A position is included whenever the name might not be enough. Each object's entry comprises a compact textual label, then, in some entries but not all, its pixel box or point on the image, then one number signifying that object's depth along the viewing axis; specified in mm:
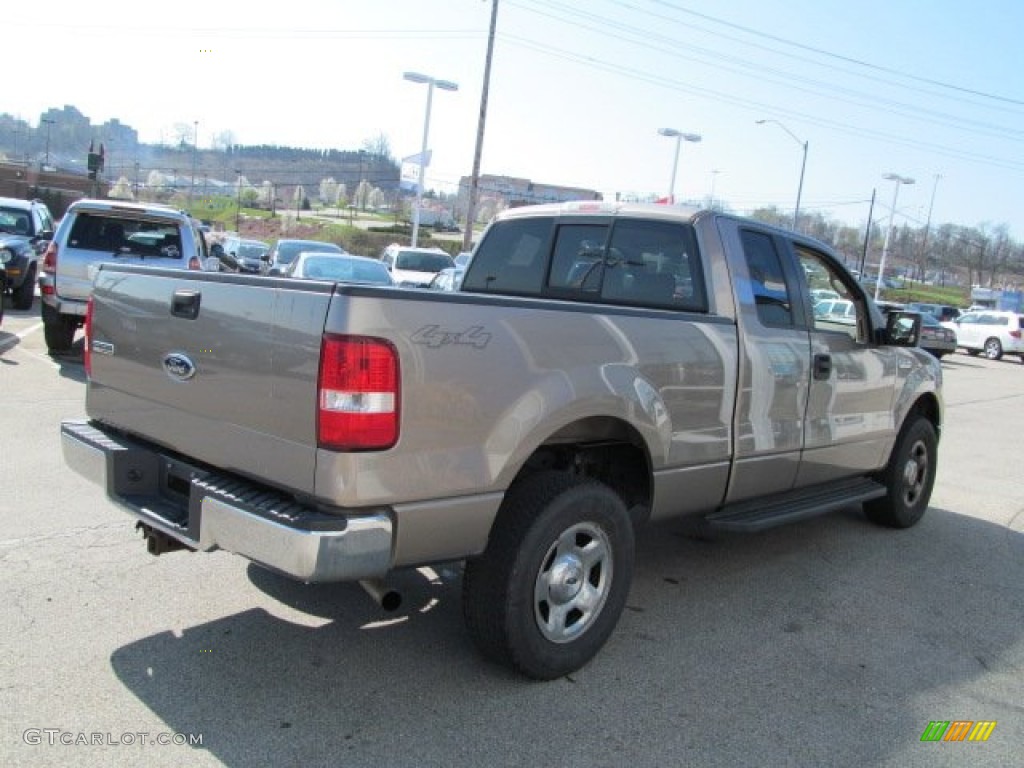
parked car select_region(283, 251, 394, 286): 13766
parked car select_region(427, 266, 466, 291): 16609
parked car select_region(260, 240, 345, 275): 20531
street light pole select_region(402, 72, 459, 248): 30016
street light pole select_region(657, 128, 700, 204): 39594
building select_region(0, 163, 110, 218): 66500
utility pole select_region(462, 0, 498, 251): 26938
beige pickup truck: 2789
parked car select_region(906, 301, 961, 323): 39781
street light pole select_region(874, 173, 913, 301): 48469
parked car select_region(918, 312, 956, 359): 24750
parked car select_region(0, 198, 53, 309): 13602
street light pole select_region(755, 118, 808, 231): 42550
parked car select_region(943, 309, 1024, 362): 30656
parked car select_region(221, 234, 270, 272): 29828
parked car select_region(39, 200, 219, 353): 9891
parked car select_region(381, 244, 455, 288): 21991
